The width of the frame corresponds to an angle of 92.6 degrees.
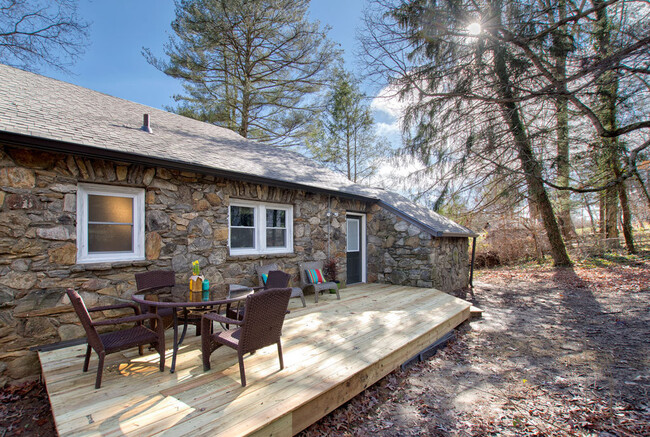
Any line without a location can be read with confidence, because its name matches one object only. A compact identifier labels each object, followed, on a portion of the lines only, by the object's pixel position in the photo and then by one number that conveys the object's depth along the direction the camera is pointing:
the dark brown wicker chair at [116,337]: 2.52
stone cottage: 3.28
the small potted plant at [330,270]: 6.75
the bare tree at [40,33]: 7.85
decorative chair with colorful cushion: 5.89
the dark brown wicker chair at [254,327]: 2.61
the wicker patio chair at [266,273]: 5.30
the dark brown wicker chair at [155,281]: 3.69
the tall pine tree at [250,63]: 10.11
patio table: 2.89
